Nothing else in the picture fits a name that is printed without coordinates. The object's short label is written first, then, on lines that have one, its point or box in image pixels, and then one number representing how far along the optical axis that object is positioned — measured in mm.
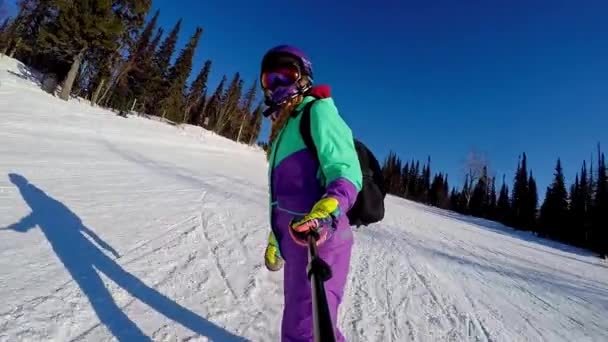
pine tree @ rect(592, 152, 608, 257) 31445
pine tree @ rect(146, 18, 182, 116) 47531
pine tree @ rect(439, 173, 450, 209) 68612
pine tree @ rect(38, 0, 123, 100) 24672
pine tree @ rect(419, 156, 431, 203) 76562
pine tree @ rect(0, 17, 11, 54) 49188
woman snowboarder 1578
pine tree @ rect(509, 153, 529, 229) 48969
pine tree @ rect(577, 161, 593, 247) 37281
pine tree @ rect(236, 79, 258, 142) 67062
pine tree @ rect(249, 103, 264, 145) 67581
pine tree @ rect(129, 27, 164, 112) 44403
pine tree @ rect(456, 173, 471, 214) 56469
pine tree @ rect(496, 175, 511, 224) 54850
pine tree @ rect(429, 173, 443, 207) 71756
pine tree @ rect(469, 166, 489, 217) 58875
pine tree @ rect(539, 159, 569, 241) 41406
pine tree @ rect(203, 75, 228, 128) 68938
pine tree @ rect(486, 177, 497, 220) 58188
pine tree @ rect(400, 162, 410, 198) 80800
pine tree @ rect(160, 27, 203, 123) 49438
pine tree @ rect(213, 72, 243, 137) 61350
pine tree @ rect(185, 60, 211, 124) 57472
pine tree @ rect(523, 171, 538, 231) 47088
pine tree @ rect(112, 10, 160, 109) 40125
